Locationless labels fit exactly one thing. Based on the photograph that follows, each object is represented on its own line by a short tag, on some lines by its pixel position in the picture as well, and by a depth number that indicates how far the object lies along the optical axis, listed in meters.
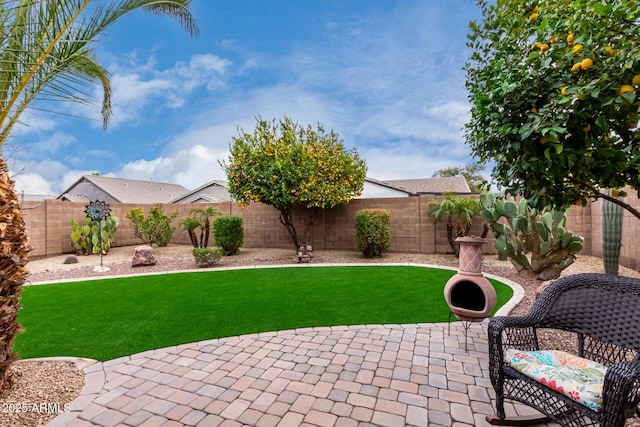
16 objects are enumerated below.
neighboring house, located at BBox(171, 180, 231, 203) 20.67
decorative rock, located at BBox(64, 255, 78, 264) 8.98
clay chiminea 3.09
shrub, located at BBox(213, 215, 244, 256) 9.88
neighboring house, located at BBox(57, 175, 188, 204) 22.05
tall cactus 5.36
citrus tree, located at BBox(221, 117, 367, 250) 8.23
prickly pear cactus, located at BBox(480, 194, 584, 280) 5.37
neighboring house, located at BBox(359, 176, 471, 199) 18.81
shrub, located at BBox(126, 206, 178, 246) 11.40
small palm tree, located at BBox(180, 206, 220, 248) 10.45
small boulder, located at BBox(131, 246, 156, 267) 8.48
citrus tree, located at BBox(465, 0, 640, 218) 1.70
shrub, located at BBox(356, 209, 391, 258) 8.82
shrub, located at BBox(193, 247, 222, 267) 8.13
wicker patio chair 1.47
